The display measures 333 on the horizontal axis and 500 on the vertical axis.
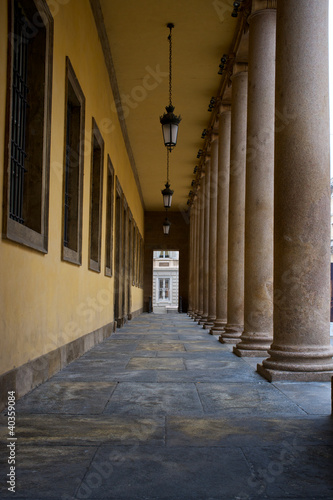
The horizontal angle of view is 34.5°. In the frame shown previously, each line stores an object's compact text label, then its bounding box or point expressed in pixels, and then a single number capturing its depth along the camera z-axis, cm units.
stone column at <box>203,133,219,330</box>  1828
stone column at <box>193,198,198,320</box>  2797
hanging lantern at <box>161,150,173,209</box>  1933
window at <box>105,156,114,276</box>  1465
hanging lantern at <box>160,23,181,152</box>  1116
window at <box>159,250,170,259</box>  6181
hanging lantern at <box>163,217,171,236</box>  2860
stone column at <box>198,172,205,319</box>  2330
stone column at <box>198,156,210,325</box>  2100
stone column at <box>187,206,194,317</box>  3238
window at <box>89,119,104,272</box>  1198
